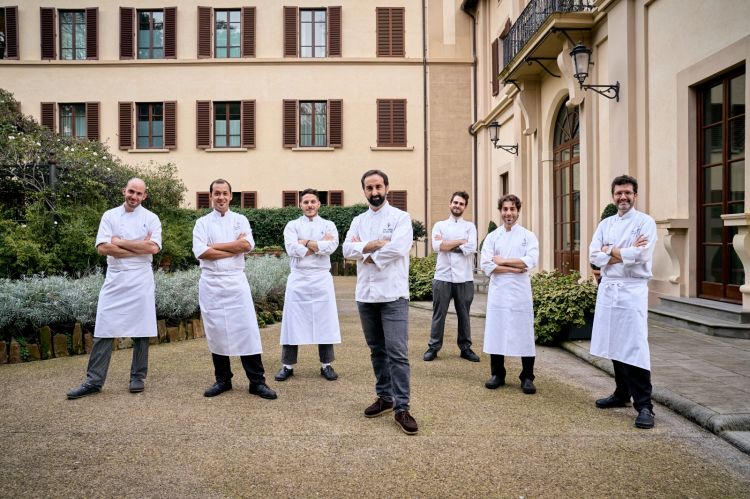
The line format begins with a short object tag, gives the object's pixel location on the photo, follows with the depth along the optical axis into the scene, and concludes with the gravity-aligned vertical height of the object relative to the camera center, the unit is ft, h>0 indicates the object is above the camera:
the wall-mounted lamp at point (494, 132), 55.49 +10.18
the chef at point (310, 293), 20.72 -1.64
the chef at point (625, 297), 15.83 -1.42
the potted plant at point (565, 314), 25.86 -2.92
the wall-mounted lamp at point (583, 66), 34.27 +9.80
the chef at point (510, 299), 18.79 -1.71
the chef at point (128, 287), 18.61 -1.29
